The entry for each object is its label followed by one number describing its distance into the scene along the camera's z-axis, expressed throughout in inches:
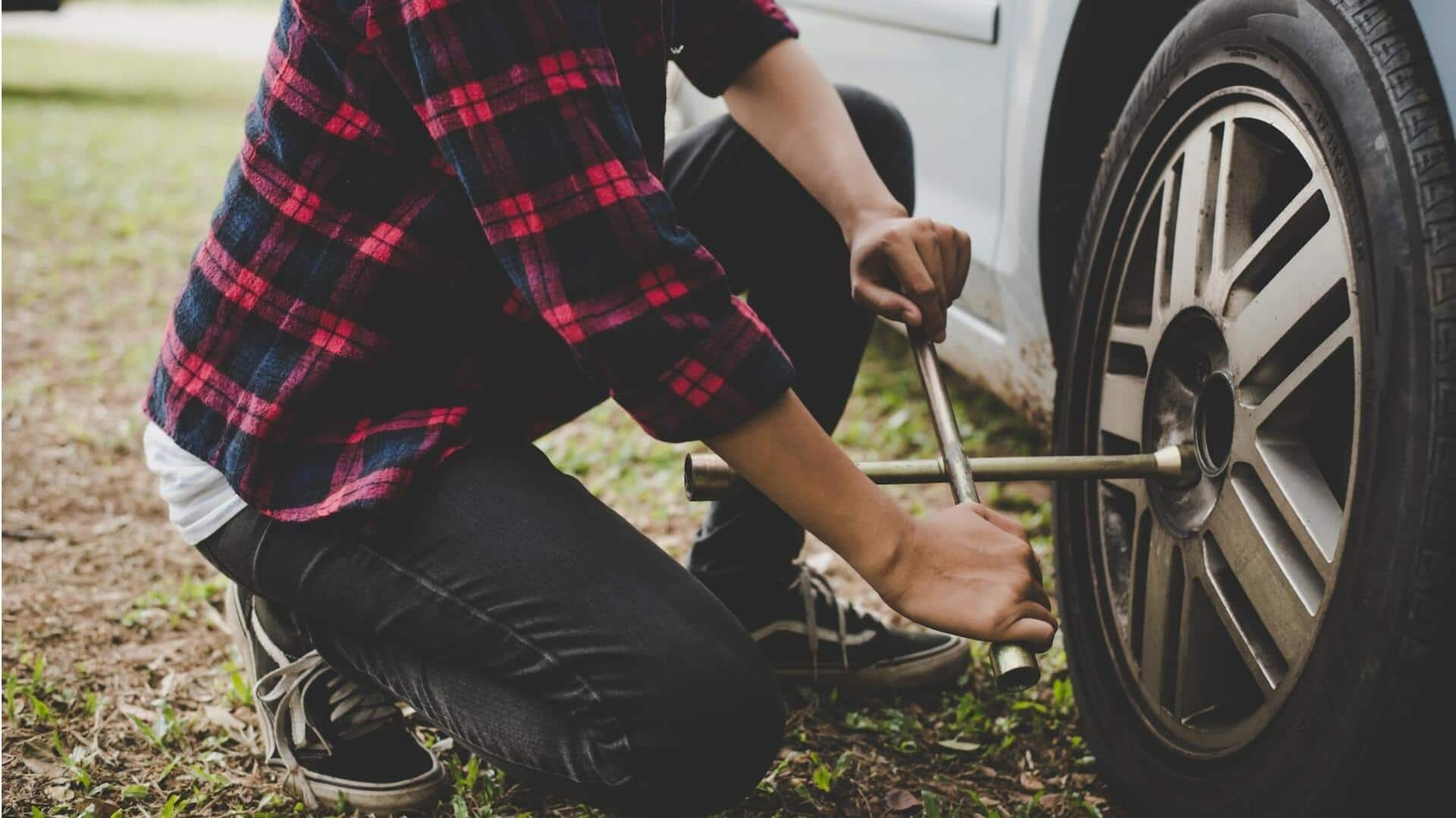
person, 44.6
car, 43.0
